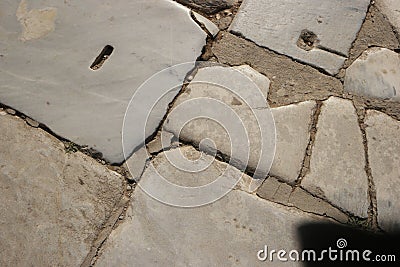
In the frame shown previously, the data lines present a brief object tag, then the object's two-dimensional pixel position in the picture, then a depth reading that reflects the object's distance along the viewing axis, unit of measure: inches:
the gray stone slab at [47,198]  52.9
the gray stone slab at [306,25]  64.6
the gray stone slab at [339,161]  56.2
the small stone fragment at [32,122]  59.1
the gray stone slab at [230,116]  58.2
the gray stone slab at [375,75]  62.3
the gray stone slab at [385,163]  55.6
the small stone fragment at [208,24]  65.2
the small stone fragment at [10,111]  59.7
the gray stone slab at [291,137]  57.4
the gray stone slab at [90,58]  59.1
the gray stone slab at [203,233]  53.0
